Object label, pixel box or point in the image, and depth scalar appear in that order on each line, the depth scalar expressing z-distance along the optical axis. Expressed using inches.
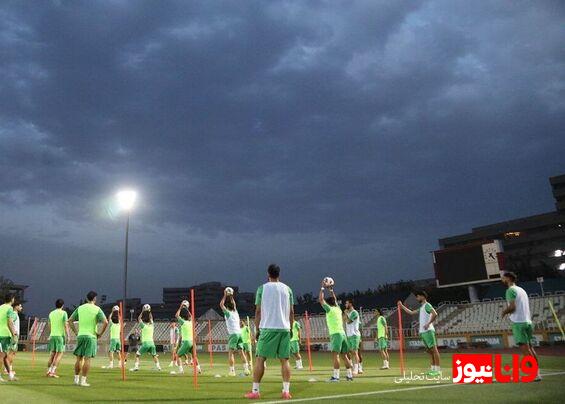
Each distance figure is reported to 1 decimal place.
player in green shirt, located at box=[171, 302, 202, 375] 657.5
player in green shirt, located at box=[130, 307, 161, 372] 740.6
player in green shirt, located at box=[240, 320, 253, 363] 726.5
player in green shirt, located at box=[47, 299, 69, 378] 590.2
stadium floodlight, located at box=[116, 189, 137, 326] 903.1
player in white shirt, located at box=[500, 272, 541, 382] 408.8
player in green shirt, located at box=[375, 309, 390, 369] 731.8
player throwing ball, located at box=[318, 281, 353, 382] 493.7
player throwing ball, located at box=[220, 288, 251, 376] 622.8
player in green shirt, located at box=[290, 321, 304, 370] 749.3
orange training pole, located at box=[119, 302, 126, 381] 530.0
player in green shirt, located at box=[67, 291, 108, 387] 457.1
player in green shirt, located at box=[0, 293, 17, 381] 529.3
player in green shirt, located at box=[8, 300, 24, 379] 551.8
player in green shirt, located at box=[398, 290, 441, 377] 520.6
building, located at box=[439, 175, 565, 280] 3373.5
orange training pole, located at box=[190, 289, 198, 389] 415.4
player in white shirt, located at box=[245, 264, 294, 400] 337.1
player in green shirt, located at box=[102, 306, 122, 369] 815.7
